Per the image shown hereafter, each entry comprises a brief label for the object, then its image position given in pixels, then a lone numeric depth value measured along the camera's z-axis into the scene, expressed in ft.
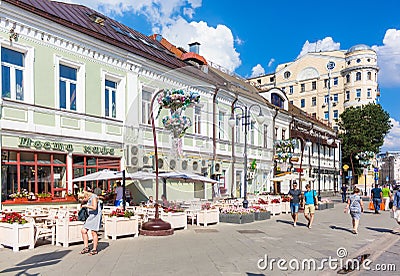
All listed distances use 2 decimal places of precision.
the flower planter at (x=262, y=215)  58.44
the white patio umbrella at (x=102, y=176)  51.21
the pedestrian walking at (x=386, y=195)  83.97
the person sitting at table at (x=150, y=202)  53.75
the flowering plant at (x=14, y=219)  34.12
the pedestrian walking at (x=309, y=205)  50.93
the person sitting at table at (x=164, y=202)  55.83
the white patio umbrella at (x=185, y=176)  50.33
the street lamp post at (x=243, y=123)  61.19
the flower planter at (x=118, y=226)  39.19
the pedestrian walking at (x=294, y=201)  53.31
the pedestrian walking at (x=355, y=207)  46.50
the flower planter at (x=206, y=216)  51.01
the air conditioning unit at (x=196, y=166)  57.03
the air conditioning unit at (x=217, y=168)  79.64
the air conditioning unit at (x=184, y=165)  53.47
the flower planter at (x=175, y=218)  45.86
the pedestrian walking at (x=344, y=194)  111.43
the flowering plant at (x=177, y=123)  46.01
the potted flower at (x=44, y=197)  49.14
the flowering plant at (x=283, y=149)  104.12
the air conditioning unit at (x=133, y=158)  59.62
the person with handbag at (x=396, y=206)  48.08
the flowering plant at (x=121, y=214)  40.96
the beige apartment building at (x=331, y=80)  226.17
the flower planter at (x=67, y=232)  34.78
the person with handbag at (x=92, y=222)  31.14
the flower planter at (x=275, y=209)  68.69
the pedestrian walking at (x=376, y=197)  75.36
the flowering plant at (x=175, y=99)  42.32
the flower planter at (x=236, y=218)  54.19
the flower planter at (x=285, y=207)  72.64
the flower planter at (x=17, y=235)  32.96
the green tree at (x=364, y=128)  182.19
